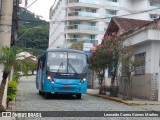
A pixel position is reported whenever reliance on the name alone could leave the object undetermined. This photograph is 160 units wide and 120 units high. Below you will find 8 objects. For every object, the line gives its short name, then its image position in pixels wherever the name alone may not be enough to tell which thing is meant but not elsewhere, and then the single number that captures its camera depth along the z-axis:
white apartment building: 66.50
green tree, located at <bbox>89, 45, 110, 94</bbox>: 23.09
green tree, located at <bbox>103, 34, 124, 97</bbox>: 22.33
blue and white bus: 19.56
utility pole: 11.16
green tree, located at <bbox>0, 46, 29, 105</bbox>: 10.29
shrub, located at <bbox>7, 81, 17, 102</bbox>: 13.58
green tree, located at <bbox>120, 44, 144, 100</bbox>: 19.92
